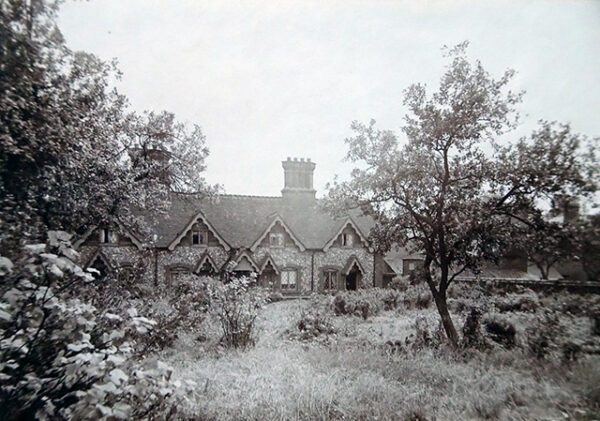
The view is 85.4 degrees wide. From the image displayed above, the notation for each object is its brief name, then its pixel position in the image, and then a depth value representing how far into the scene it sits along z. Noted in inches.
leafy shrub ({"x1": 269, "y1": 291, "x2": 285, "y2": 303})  864.3
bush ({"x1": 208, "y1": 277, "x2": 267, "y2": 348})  364.8
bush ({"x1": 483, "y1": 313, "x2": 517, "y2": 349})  378.3
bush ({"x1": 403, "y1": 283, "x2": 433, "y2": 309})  721.0
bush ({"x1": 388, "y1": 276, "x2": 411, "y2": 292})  923.2
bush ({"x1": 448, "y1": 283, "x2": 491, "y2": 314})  636.6
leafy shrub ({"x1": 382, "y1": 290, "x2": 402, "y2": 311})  709.5
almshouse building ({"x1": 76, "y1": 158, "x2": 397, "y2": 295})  855.7
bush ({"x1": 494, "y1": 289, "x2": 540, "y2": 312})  592.0
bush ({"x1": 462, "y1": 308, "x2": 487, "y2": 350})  358.3
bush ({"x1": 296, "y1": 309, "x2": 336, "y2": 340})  410.9
